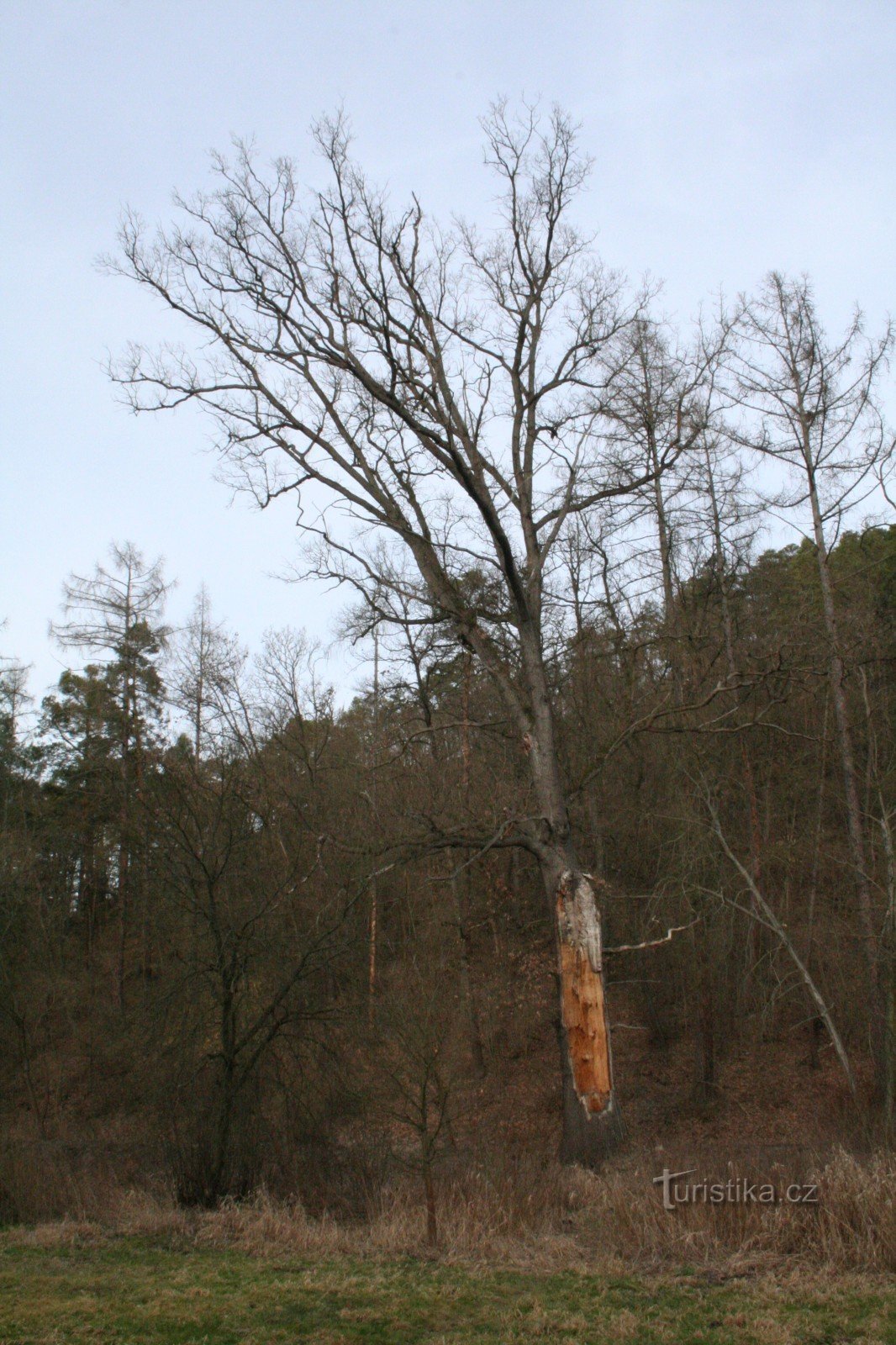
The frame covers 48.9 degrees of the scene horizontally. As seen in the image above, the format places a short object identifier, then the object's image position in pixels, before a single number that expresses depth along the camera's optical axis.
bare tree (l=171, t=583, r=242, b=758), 27.57
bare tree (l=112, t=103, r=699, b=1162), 12.82
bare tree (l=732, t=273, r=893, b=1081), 13.42
